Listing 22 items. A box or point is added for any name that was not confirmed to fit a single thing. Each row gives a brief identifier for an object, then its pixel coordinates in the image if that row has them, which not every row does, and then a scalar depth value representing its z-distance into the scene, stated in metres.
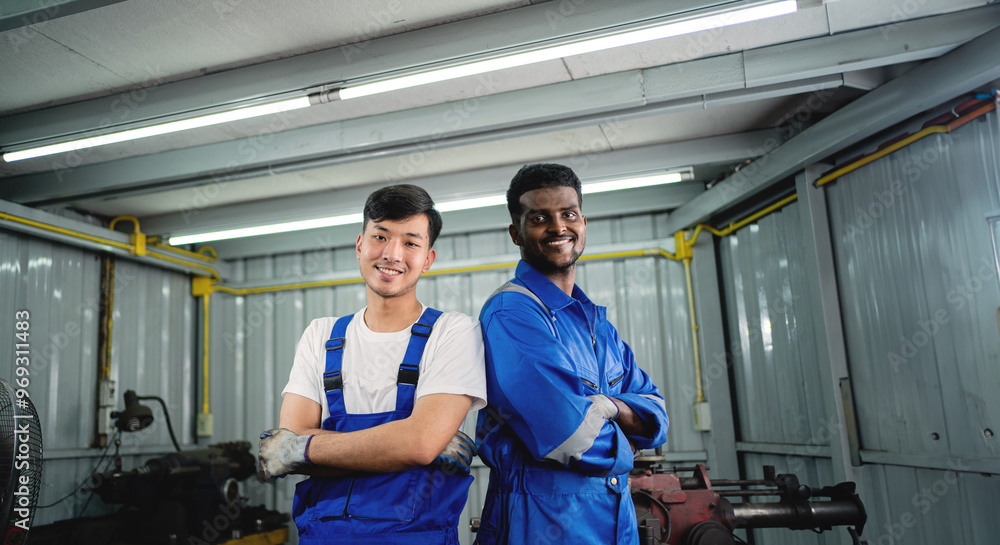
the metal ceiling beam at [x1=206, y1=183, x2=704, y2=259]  5.82
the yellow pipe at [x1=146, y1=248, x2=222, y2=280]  6.14
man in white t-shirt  1.74
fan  2.61
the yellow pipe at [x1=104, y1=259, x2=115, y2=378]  5.70
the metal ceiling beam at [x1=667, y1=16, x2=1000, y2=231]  3.15
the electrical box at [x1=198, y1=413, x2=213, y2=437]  6.61
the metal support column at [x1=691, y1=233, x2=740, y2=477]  5.54
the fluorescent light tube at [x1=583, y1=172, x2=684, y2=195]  5.07
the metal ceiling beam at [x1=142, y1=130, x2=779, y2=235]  5.00
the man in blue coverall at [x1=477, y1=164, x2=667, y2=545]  1.97
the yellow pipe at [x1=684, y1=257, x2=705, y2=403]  5.73
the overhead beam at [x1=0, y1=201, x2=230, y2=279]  4.84
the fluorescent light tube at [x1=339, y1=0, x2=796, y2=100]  2.91
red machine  3.08
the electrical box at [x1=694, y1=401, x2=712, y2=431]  5.61
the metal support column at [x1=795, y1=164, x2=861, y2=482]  4.19
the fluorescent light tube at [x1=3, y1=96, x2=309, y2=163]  3.64
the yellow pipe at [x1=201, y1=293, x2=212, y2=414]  6.68
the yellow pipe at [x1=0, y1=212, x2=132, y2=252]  4.80
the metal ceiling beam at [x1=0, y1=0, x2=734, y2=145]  3.09
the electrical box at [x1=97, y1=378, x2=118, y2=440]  5.50
